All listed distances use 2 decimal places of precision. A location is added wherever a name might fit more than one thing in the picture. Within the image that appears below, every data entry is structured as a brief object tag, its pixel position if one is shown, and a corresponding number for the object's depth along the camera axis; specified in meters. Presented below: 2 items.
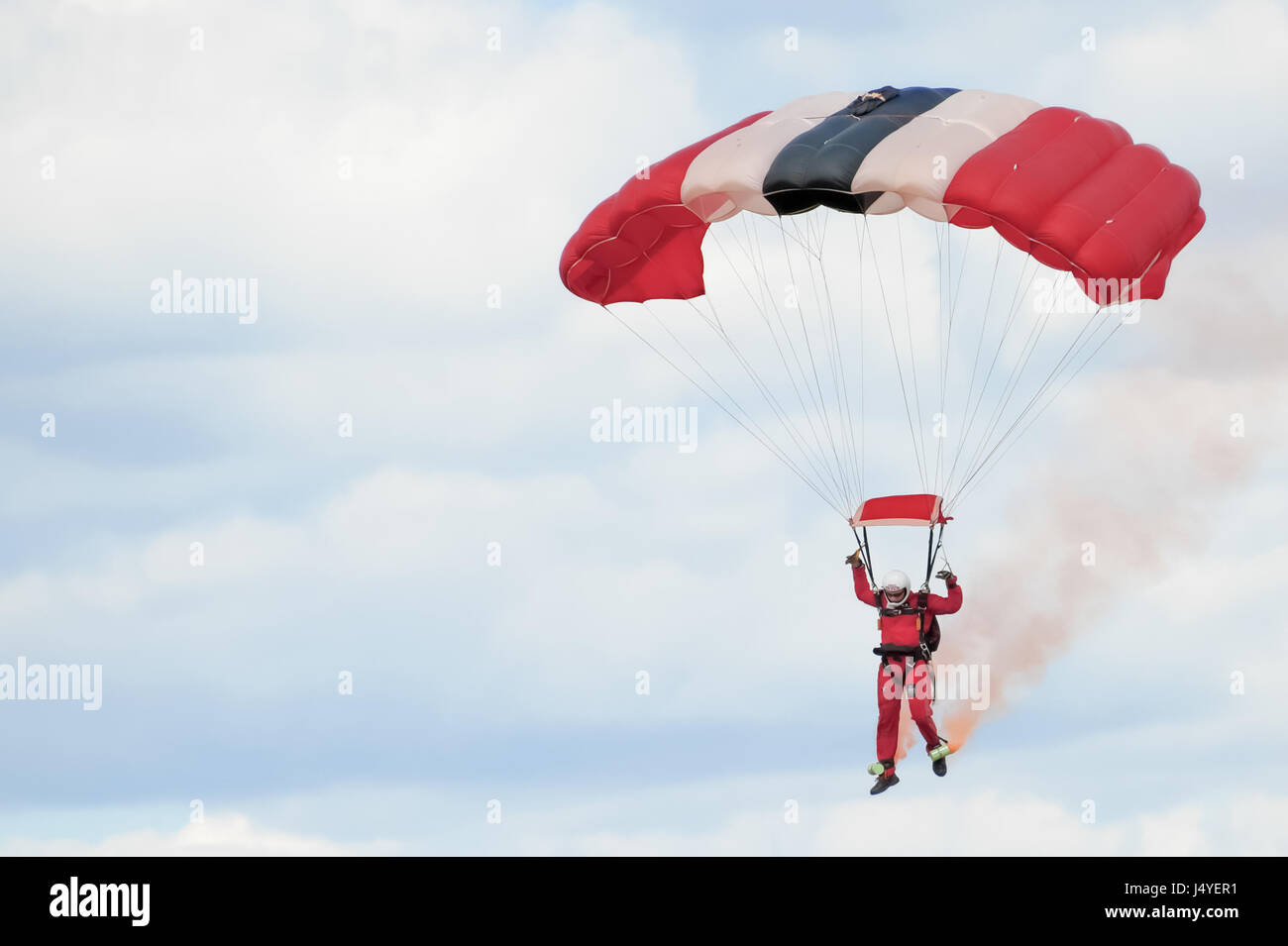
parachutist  23.91
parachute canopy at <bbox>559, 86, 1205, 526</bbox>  23.72
